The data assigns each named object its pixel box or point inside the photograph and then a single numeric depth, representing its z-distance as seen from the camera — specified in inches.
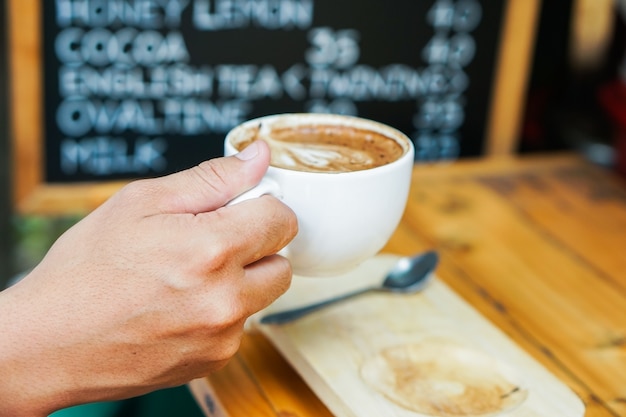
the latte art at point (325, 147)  28.4
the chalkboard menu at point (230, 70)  53.7
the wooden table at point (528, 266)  29.9
